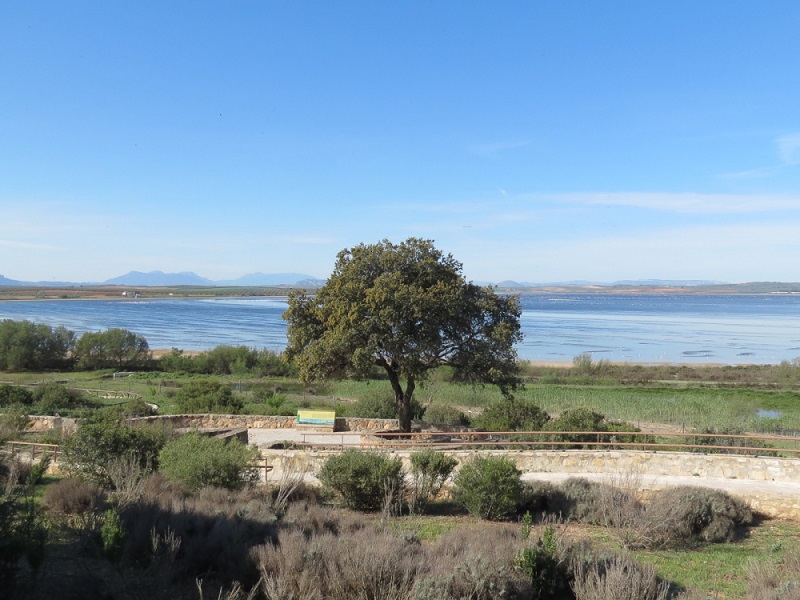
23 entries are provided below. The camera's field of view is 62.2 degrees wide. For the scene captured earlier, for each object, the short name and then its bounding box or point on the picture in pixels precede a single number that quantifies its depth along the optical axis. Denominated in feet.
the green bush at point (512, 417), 77.77
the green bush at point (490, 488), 44.06
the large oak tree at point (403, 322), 69.92
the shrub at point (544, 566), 26.43
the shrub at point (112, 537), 24.23
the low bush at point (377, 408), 90.99
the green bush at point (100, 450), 46.32
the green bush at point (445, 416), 94.73
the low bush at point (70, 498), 36.69
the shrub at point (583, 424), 66.62
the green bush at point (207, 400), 95.66
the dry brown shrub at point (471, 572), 22.93
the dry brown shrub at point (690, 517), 38.17
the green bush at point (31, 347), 183.32
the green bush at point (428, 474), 47.22
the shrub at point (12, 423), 61.46
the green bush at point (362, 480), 45.68
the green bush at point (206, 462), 42.37
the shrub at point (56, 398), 101.63
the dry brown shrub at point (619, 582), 24.00
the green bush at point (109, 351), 189.06
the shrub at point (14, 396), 101.71
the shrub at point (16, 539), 21.33
